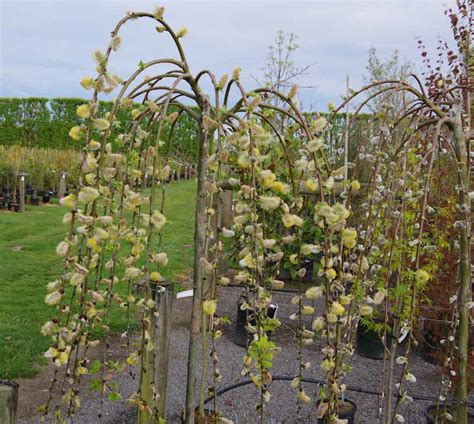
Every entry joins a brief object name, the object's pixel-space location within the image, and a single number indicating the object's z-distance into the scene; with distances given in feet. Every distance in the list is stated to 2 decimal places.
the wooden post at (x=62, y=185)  36.88
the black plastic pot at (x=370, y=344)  12.72
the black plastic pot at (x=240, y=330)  13.15
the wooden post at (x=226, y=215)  17.65
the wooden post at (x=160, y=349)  7.54
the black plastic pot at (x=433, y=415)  8.29
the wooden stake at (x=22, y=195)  32.05
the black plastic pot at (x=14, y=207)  34.09
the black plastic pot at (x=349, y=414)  8.64
